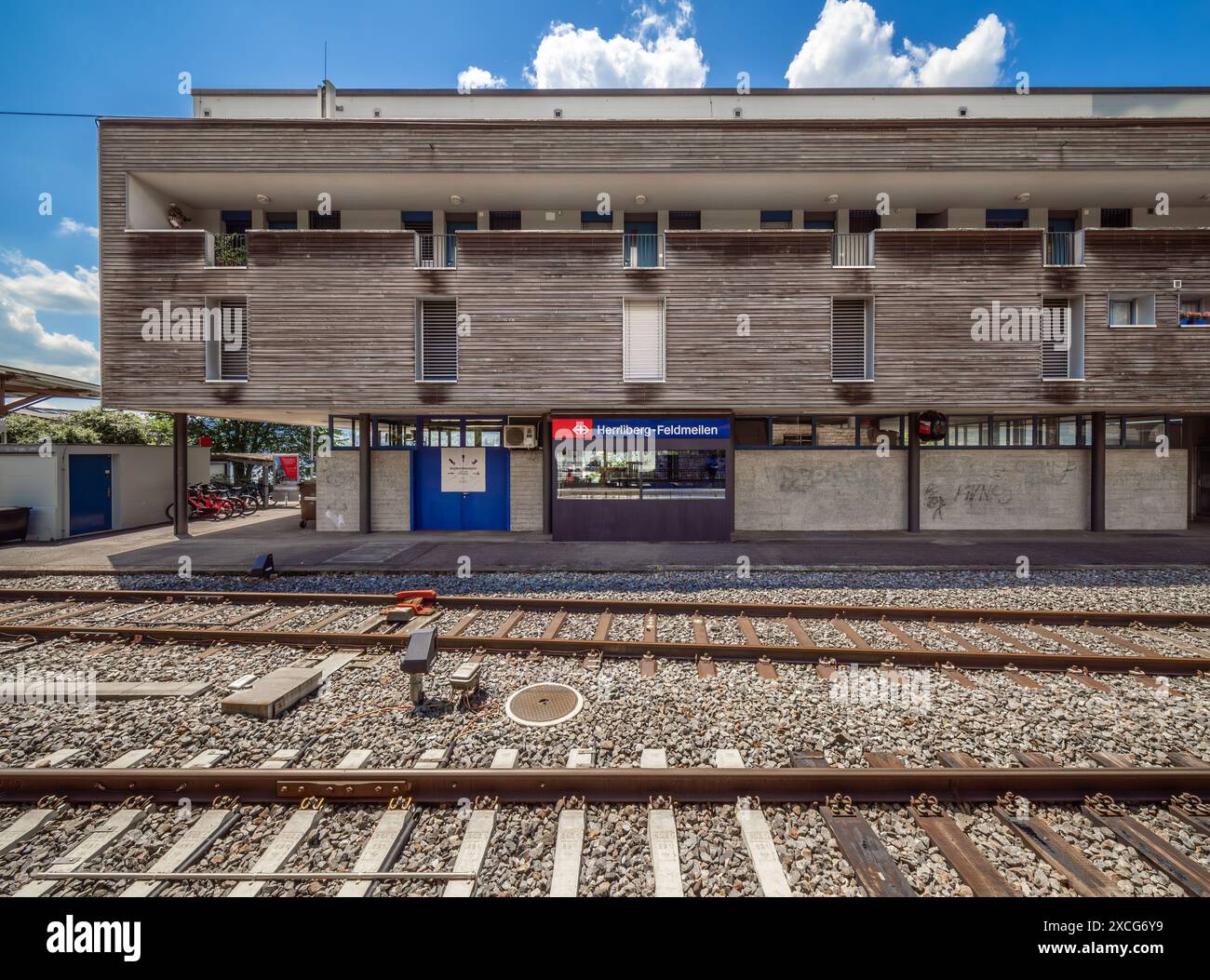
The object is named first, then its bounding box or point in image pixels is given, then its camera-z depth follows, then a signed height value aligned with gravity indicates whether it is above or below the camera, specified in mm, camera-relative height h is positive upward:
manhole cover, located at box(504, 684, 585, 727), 4583 -2146
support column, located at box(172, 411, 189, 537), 15414 +657
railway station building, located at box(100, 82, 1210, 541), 13734 +5602
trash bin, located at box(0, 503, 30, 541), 13602 -984
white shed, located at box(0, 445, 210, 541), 14227 +83
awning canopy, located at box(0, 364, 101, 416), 17672 +4003
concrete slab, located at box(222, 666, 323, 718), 4578 -1998
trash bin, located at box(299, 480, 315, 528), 17281 -562
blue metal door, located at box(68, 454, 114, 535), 14883 -170
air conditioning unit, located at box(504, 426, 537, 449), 16203 +1692
